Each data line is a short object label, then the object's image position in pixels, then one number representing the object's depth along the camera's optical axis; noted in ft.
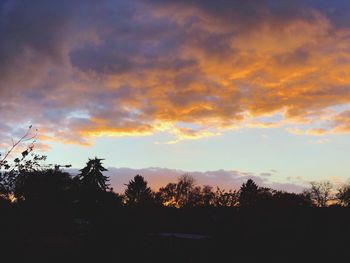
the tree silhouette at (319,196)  305.94
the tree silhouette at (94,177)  196.85
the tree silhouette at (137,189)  295.28
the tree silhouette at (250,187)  291.79
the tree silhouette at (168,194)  294.87
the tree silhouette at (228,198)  207.46
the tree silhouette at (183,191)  296.30
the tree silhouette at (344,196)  269.44
